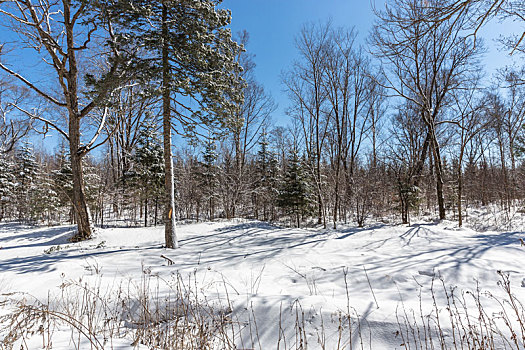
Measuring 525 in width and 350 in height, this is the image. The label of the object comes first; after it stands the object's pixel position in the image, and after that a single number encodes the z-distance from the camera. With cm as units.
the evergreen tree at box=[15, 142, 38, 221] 1706
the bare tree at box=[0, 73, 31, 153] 1083
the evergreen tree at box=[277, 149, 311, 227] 1420
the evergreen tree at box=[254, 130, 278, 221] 1969
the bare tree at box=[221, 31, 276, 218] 1401
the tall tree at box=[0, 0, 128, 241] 759
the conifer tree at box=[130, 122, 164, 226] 1474
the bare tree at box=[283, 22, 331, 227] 1299
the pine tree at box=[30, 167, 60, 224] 1370
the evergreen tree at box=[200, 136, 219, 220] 1840
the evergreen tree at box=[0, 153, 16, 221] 1764
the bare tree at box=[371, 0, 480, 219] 991
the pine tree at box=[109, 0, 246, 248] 621
